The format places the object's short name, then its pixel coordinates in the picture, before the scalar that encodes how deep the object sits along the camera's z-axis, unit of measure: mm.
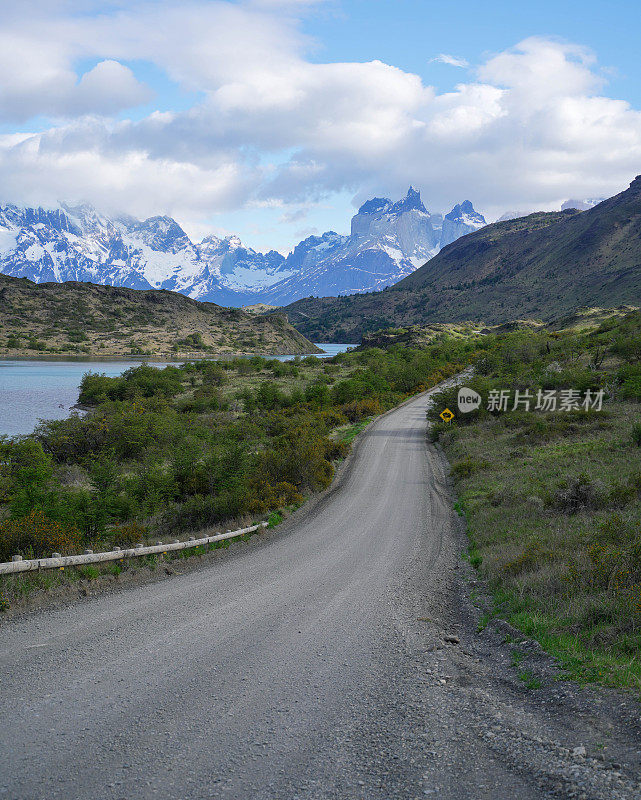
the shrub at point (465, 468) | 24027
